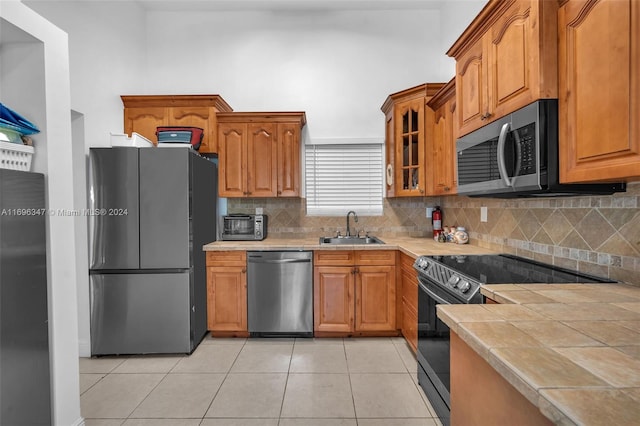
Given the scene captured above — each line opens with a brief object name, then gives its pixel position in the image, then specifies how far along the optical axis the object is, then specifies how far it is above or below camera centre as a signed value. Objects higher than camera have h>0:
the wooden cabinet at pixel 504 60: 1.46 +0.76
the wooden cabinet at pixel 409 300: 2.65 -0.78
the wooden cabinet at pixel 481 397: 0.79 -0.51
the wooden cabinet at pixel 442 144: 2.78 +0.56
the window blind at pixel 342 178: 3.91 +0.35
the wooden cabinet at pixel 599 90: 1.10 +0.42
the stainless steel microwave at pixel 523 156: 1.47 +0.25
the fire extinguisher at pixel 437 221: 3.60 -0.15
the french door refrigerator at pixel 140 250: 2.82 -0.35
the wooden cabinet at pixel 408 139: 3.16 +0.67
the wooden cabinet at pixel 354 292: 3.18 -0.80
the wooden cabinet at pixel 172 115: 3.45 +0.97
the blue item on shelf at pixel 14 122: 1.50 +0.40
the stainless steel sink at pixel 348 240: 3.69 -0.36
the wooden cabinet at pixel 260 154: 3.49 +0.57
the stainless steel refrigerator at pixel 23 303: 1.43 -0.42
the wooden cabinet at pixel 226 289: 3.22 -0.77
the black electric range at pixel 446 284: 1.67 -0.42
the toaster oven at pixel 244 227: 3.54 -0.20
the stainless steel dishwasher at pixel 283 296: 3.19 -0.84
